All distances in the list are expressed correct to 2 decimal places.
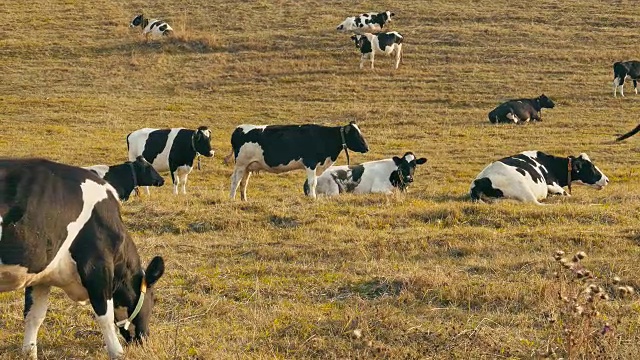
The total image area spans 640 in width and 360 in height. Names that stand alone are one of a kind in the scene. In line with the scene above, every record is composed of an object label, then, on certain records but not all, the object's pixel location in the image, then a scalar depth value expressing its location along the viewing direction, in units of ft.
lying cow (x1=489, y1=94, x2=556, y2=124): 99.66
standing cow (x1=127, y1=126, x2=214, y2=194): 66.59
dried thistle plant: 18.44
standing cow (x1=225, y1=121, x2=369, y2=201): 59.06
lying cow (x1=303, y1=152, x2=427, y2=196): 60.49
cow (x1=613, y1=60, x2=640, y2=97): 113.80
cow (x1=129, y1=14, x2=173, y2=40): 145.79
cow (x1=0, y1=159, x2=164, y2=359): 20.17
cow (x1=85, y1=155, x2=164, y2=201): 56.59
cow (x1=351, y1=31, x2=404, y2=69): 129.29
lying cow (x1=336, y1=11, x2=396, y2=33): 147.33
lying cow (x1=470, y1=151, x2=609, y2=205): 52.19
